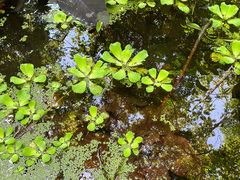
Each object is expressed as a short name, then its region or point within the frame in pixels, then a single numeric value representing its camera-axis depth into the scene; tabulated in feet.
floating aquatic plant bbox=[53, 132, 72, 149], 2.22
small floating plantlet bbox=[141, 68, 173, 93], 2.40
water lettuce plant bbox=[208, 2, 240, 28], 2.69
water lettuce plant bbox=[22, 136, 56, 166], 2.16
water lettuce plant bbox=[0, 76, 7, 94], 2.40
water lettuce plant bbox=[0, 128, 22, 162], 2.16
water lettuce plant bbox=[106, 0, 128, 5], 2.89
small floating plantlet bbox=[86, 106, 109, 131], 2.27
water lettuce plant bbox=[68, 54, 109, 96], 2.38
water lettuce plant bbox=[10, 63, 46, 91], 2.40
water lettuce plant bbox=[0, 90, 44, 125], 2.29
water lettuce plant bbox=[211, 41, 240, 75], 2.47
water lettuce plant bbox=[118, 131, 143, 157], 2.20
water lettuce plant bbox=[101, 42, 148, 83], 2.43
